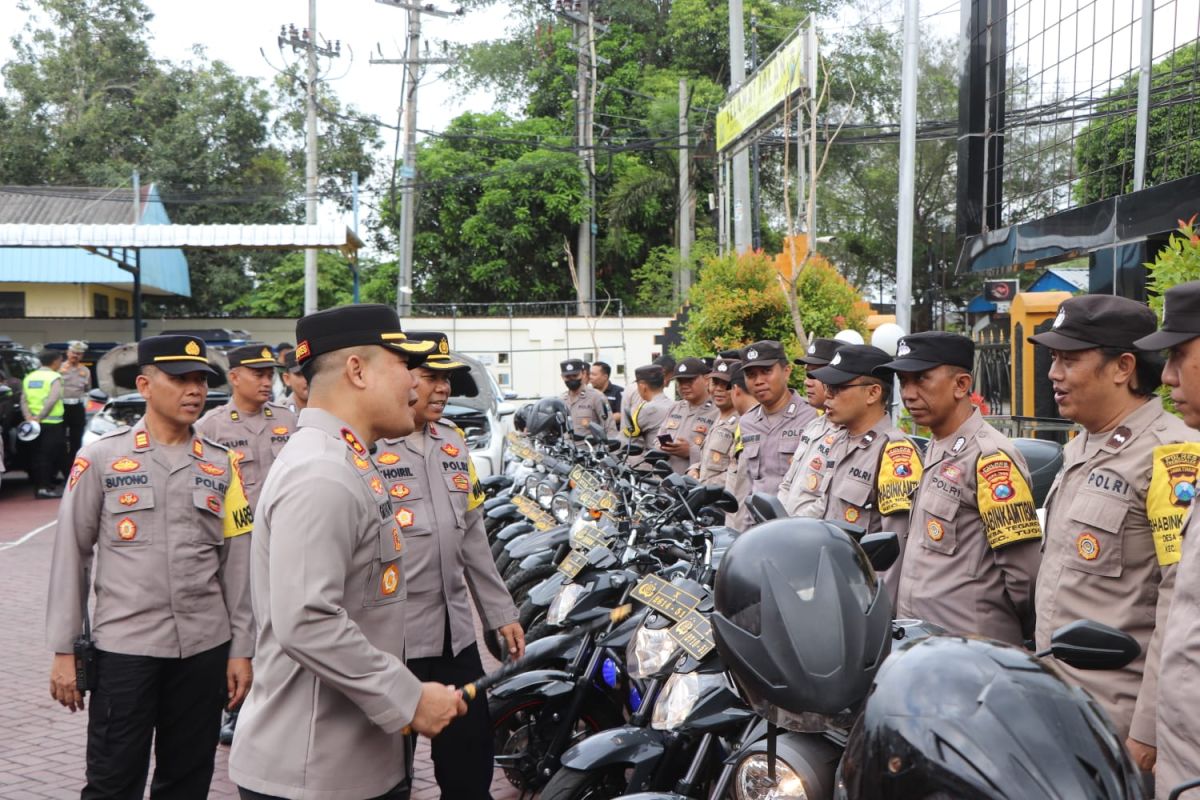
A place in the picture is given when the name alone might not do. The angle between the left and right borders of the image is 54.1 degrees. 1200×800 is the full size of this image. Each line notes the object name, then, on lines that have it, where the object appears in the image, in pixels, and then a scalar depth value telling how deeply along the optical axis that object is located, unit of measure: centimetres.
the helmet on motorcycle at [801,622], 212
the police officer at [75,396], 1653
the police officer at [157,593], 403
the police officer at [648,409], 1223
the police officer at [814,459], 530
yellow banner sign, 1256
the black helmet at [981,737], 148
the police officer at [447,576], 402
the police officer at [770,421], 723
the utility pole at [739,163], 1548
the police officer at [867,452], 465
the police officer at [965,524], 393
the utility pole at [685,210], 3039
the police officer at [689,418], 1012
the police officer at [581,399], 1377
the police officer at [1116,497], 313
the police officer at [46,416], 1542
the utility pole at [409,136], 2908
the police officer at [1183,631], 267
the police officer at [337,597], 258
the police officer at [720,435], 865
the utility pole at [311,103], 2553
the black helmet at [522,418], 1147
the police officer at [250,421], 691
